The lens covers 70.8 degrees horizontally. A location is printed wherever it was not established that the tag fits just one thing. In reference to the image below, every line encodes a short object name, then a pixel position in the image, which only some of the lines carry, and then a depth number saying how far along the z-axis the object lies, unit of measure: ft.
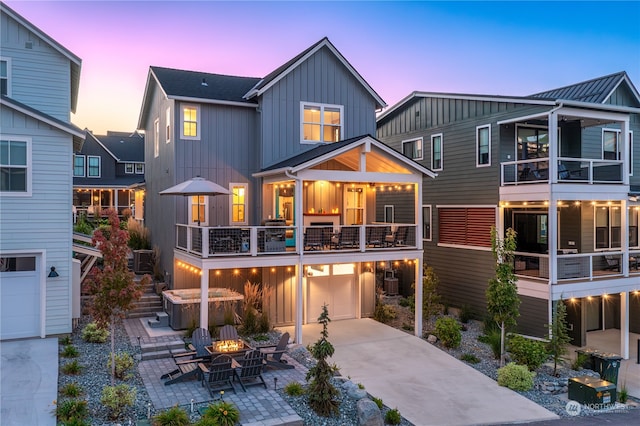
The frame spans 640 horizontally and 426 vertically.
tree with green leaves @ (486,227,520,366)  43.45
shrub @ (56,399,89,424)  26.51
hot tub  46.37
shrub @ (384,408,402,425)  30.76
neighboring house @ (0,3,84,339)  41.63
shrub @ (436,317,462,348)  47.67
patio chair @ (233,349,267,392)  33.73
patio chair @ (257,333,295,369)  38.09
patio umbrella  45.27
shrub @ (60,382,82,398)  29.76
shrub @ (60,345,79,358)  37.55
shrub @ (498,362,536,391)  38.06
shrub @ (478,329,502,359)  44.37
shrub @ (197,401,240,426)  27.02
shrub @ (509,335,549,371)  42.19
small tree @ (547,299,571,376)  42.22
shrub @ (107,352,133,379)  34.60
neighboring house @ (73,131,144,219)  113.29
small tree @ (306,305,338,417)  30.68
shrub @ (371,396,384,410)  32.41
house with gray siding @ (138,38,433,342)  49.65
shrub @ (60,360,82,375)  33.72
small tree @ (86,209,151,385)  31.19
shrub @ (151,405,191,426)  26.55
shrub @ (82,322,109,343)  41.55
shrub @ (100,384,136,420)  27.68
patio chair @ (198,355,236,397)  32.65
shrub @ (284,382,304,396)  32.86
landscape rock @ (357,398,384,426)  29.63
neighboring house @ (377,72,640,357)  49.62
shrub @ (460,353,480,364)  44.09
